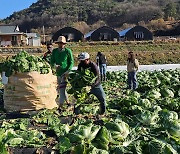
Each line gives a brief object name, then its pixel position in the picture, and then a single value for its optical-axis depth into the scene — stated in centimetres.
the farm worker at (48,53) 1158
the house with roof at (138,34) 7207
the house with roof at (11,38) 6006
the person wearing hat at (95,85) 793
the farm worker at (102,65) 1798
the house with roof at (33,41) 6287
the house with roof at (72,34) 6956
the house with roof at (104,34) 7225
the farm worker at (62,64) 902
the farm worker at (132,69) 1388
